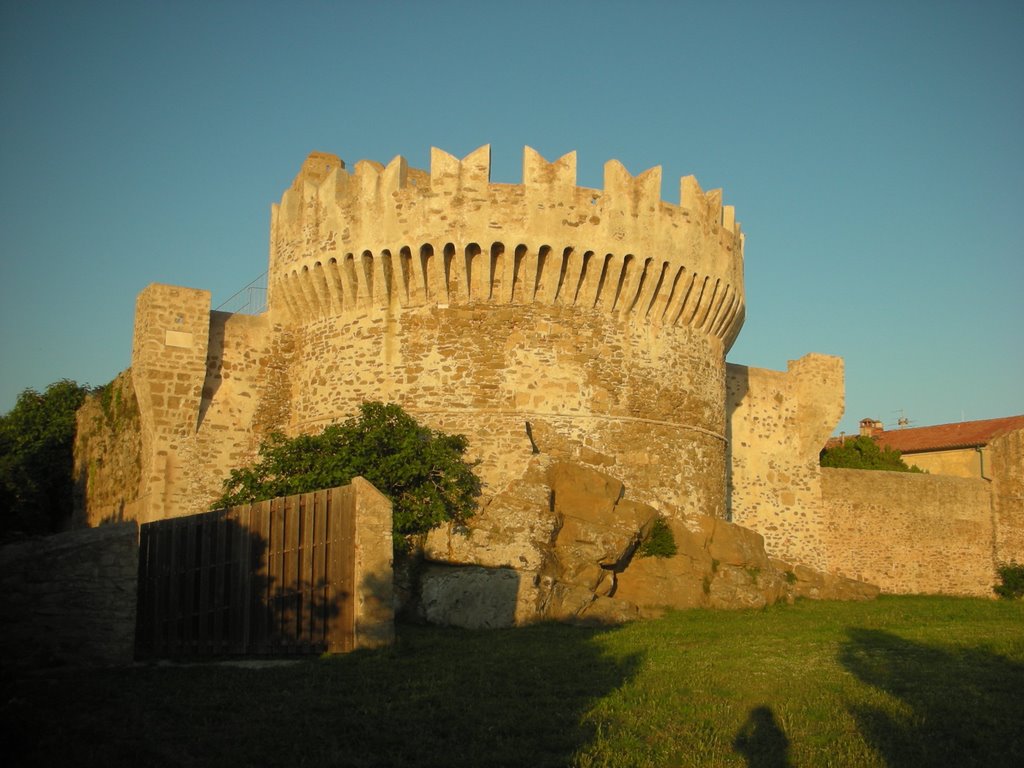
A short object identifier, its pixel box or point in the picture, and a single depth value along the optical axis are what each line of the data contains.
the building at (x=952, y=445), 32.66
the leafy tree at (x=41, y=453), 21.98
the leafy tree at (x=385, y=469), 15.61
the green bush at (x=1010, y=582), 25.80
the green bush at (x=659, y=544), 17.61
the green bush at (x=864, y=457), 33.03
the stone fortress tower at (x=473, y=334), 17.52
